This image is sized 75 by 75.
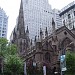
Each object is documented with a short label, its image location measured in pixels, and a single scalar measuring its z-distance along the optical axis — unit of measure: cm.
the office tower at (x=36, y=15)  7766
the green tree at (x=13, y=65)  2668
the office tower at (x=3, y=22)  7349
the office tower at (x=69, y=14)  5646
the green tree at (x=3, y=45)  2922
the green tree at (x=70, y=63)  2364
